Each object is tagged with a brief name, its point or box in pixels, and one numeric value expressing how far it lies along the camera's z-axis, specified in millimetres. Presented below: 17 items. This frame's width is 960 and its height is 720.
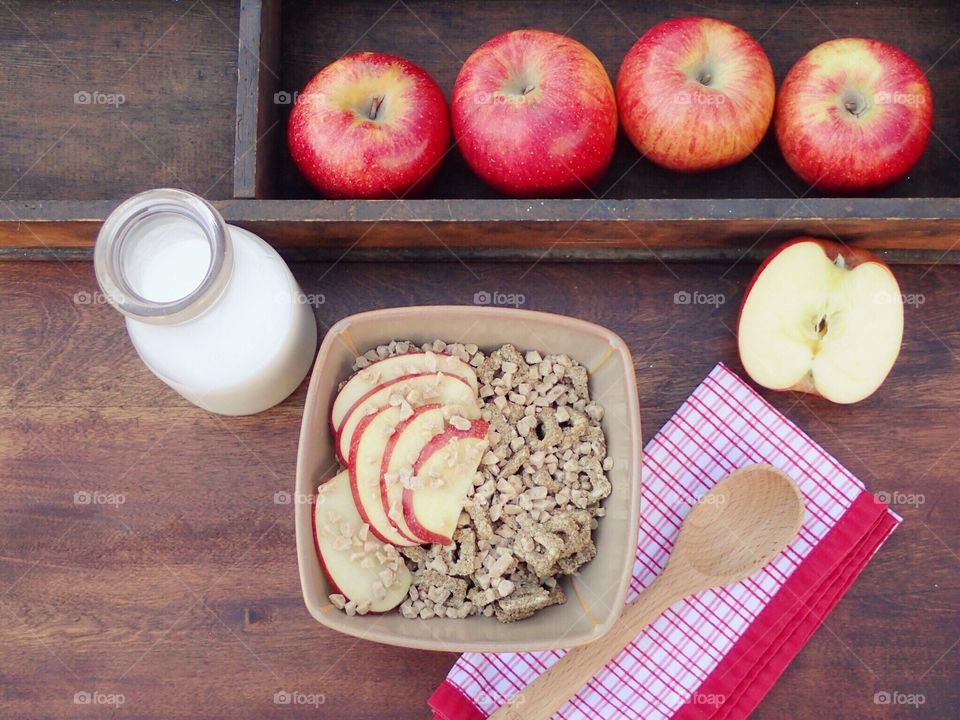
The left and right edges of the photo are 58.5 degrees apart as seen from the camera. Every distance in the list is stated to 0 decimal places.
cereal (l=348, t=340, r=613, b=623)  592
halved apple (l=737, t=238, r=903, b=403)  633
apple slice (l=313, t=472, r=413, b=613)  588
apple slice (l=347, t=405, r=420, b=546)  579
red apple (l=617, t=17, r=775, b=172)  624
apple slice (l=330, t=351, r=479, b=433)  606
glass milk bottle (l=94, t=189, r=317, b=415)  522
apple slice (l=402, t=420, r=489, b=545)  577
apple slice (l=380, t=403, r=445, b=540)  575
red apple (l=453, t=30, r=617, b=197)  617
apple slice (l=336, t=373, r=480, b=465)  591
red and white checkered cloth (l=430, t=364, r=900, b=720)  645
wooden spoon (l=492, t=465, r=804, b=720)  620
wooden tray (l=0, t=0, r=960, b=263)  676
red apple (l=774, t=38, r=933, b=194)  631
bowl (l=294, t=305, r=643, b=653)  553
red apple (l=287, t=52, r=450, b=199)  627
